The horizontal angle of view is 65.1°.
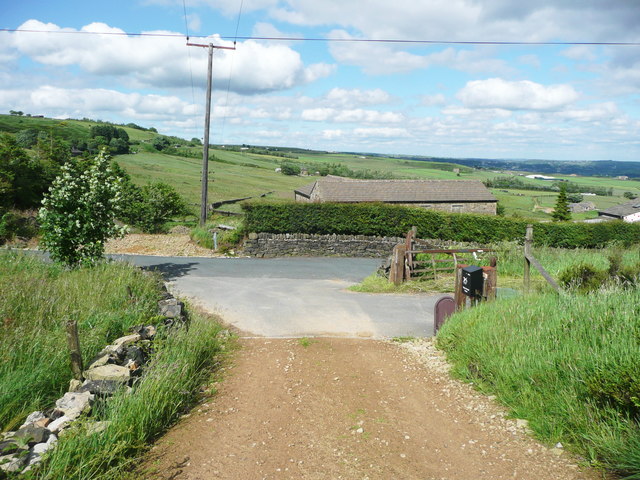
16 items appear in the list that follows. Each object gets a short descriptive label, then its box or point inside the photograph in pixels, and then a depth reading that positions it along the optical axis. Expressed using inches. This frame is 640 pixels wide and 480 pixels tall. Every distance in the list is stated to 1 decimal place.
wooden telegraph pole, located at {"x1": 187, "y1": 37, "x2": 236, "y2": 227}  1016.8
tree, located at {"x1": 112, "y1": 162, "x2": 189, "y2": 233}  1094.4
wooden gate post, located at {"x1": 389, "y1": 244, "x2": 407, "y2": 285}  580.4
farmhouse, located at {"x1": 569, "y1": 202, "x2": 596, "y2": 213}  3747.8
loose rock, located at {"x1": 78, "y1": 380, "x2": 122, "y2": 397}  231.6
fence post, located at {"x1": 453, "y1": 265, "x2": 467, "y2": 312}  391.2
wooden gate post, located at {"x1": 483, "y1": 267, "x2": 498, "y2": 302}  388.8
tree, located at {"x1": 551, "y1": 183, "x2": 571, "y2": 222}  2495.1
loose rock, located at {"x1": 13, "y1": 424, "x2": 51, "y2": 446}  186.8
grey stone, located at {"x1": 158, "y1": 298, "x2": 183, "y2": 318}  360.8
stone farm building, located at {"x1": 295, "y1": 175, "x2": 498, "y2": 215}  1611.7
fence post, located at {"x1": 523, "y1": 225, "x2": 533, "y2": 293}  453.5
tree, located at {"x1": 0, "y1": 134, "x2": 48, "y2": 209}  1098.1
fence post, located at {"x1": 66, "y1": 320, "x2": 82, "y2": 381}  245.1
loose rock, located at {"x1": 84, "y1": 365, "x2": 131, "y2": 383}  243.9
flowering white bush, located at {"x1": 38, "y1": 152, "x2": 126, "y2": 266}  513.7
